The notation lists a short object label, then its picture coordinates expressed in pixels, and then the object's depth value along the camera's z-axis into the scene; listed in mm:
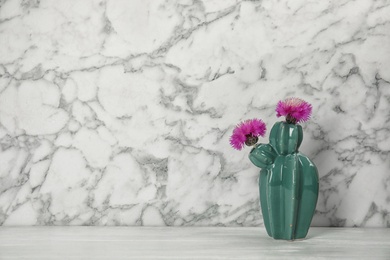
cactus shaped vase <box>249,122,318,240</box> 1303
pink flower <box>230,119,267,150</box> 1336
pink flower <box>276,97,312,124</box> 1322
